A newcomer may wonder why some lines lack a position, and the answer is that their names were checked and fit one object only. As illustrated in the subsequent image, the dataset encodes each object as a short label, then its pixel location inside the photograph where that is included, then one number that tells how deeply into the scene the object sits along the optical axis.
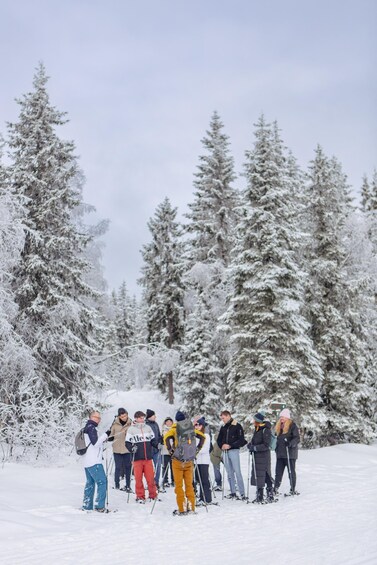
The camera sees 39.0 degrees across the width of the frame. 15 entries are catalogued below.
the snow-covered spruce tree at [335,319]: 22.33
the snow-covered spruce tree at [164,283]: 35.31
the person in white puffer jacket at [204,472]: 11.11
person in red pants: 11.12
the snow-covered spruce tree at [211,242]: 26.70
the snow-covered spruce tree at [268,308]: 19.81
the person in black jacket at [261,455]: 11.21
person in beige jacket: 12.30
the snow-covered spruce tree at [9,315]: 15.68
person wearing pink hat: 12.08
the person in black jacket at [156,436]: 12.25
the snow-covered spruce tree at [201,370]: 26.61
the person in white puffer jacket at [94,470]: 10.13
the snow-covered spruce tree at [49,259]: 18.55
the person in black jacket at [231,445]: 11.86
